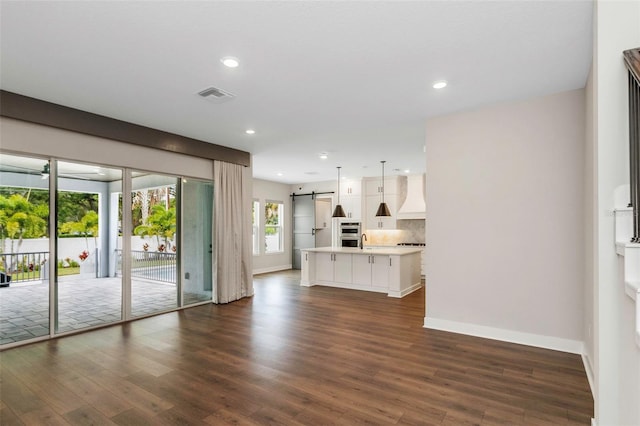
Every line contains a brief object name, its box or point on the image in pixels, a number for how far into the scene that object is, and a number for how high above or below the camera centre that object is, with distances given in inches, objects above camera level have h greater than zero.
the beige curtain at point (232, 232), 232.8 -11.3
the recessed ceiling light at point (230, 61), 111.1 +51.8
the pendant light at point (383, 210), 303.7 +5.1
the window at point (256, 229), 372.2 -13.8
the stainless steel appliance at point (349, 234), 379.6 -20.3
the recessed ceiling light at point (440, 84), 129.8 +50.9
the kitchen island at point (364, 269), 252.7 -43.2
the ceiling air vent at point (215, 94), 136.9 +50.8
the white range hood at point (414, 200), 341.7 +15.9
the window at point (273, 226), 392.5 -11.4
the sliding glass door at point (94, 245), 150.5 -14.9
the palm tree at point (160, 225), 201.3 -4.8
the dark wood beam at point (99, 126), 142.4 +45.7
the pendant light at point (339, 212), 322.3 +3.8
